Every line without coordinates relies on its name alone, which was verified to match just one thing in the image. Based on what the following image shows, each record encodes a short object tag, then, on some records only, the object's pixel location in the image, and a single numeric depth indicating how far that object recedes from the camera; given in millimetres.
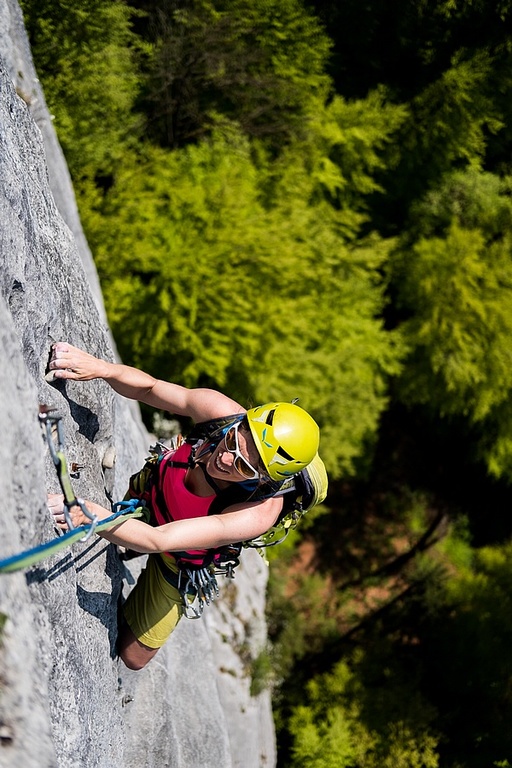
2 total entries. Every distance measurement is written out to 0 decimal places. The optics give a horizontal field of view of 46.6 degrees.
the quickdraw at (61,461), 3271
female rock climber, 3590
